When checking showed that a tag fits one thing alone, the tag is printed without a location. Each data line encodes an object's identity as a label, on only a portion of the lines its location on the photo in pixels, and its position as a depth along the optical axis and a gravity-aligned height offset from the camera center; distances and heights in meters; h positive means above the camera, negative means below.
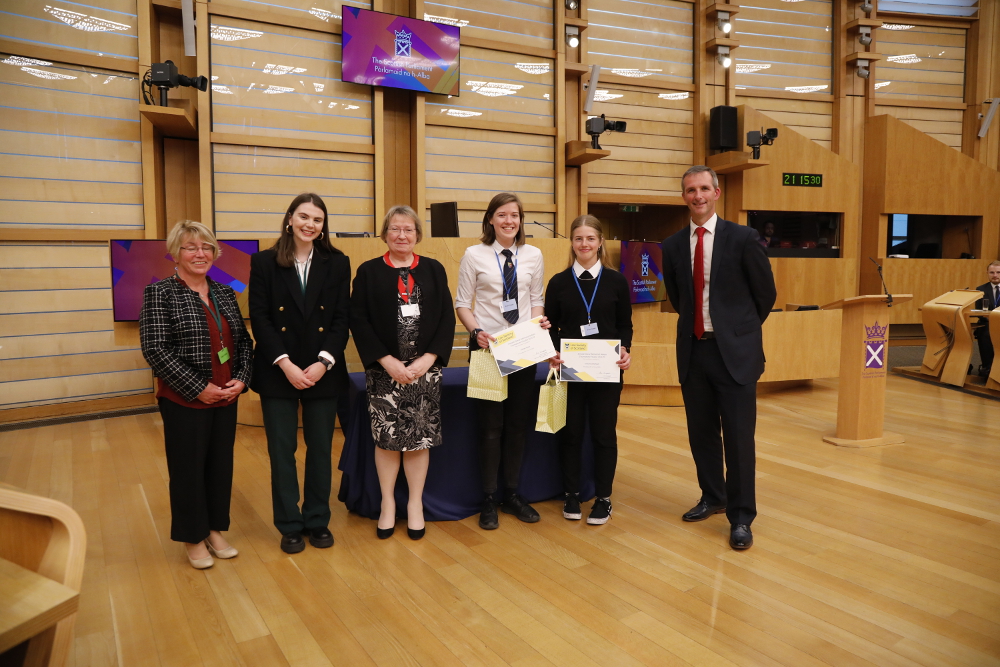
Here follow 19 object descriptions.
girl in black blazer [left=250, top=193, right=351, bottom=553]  2.67 -0.26
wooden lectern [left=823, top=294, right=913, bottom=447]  4.36 -0.60
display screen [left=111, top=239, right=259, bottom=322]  4.86 +0.07
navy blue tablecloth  3.12 -0.88
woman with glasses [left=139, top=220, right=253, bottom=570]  2.49 -0.37
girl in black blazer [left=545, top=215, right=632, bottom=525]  3.03 -0.19
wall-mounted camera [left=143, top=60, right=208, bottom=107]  5.35 +1.68
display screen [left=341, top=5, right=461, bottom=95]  6.53 +2.35
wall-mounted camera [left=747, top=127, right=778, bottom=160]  8.38 +1.85
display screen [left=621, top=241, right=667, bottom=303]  6.33 +0.12
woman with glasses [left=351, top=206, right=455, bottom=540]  2.77 -0.23
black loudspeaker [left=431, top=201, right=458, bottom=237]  5.25 +0.52
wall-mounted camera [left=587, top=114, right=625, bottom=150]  7.28 +1.74
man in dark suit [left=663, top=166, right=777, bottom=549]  2.82 -0.17
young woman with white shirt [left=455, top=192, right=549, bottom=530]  2.98 -0.09
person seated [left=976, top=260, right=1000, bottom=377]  7.14 -0.27
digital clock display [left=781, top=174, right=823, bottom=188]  9.12 +1.43
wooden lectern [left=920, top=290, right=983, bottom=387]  6.83 -0.57
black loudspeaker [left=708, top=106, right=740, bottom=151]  8.52 +2.00
